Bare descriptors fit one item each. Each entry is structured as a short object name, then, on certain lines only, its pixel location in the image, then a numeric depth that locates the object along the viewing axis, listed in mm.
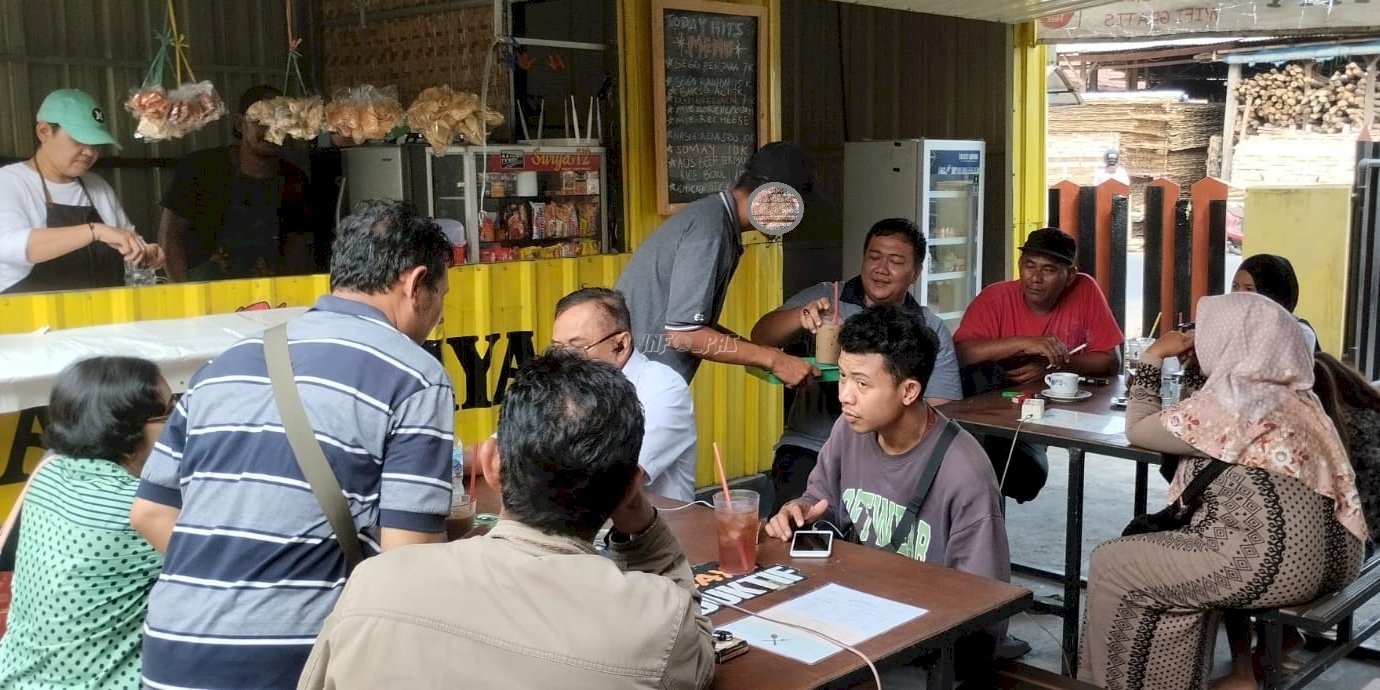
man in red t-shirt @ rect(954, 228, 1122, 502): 5461
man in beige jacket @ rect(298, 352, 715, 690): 1731
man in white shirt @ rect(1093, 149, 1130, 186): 12148
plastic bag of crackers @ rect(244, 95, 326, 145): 5336
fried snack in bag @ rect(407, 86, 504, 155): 5473
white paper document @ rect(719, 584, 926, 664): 2396
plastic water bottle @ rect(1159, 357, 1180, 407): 4859
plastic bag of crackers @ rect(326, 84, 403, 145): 5375
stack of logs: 12367
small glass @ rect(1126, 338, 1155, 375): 5053
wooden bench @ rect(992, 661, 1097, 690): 2936
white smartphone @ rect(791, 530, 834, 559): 2961
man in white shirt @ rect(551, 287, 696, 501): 3414
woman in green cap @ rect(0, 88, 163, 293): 4809
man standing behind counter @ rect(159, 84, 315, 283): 5888
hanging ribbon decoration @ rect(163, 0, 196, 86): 5191
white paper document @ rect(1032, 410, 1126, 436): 4505
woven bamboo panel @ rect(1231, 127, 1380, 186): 12117
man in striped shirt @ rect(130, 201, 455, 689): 2258
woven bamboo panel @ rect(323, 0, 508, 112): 6516
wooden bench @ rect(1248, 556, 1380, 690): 3705
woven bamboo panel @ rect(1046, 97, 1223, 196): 14164
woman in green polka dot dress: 2627
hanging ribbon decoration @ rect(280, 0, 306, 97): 5676
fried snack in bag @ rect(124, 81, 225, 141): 4953
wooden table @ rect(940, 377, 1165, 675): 4297
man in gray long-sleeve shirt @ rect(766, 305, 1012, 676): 3234
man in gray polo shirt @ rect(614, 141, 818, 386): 4590
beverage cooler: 8406
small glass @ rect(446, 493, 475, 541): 2896
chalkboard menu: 6371
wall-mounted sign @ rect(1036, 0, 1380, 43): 8156
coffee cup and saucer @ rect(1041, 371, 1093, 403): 5027
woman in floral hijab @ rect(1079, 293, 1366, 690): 3686
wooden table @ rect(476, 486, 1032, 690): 2285
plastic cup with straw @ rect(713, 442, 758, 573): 2818
